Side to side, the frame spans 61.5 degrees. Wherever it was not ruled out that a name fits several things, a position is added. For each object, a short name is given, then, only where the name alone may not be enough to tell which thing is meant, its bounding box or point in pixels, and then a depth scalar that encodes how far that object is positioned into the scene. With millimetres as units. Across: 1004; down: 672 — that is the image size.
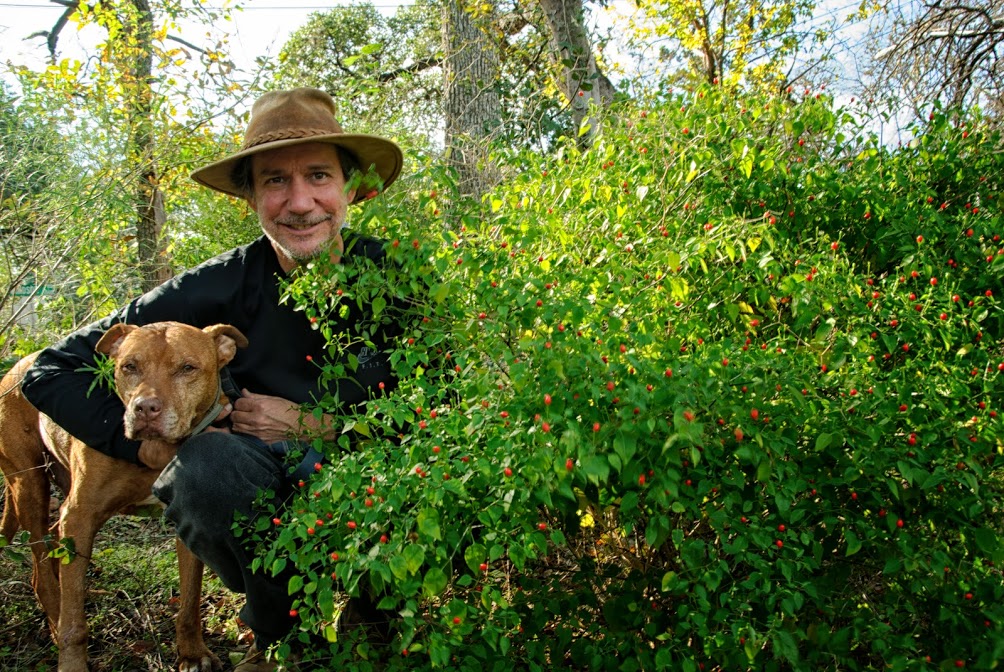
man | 2748
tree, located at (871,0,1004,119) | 6691
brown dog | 2969
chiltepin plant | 2033
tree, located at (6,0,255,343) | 4555
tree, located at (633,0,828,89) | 9039
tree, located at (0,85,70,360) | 4246
